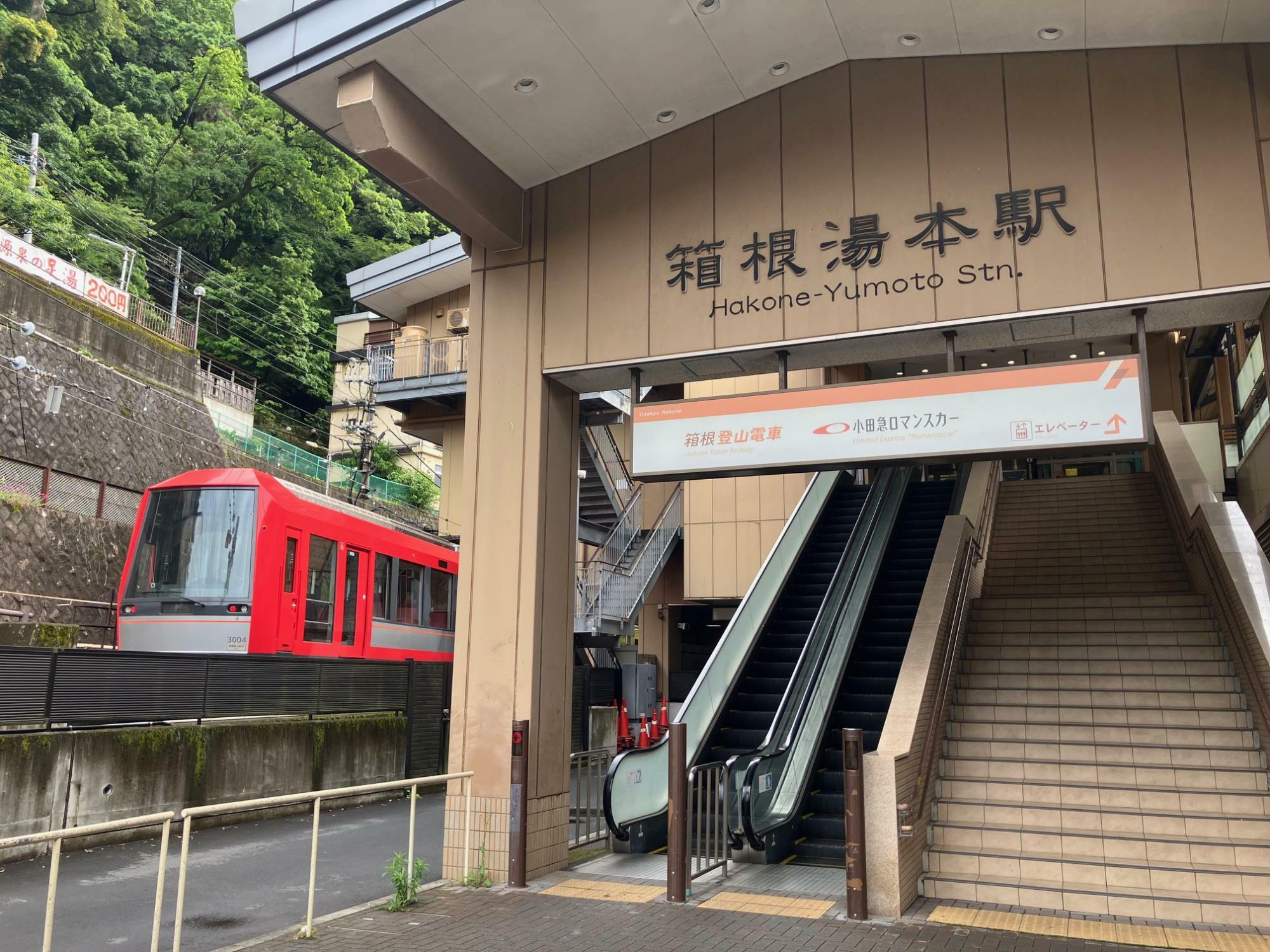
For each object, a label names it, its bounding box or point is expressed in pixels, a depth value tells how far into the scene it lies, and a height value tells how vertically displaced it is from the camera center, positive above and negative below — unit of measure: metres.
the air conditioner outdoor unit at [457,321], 25.91 +9.19
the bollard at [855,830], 6.55 -1.04
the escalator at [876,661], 8.95 +0.12
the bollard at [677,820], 7.09 -1.07
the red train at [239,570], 12.59 +1.33
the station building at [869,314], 6.59 +2.58
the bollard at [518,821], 7.49 -1.13
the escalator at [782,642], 10.34 +0.36
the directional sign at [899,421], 6.30 +1.72
